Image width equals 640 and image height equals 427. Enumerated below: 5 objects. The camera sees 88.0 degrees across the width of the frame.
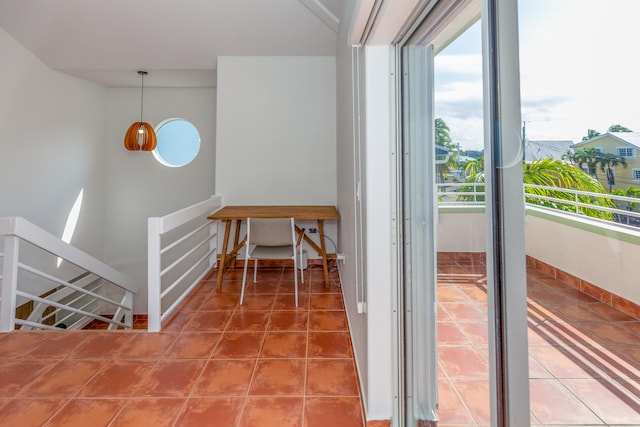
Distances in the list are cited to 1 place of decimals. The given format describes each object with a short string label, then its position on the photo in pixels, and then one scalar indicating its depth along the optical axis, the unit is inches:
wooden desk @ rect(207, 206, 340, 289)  127.7
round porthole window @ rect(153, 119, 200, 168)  193.6
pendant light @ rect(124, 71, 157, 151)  166.2
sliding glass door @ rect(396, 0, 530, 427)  25.1
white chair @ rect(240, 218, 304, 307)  112.1
